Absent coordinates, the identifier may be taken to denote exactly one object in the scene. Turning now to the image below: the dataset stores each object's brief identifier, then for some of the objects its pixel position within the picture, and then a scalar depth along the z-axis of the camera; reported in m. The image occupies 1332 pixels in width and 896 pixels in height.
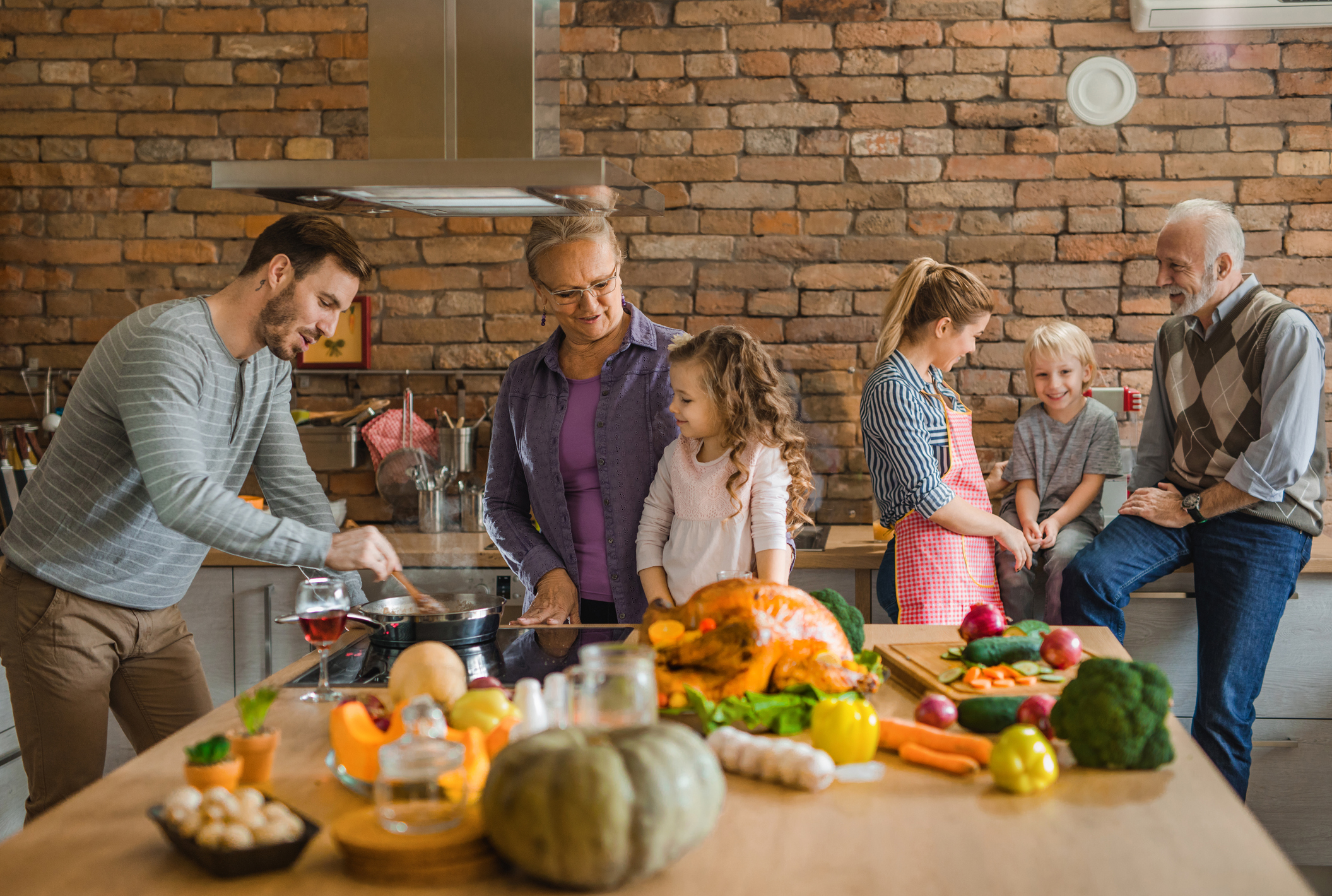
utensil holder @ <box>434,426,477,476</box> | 3.48
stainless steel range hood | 1.86
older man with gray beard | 2.60
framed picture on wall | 3.60
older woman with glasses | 2.27
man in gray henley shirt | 1.82
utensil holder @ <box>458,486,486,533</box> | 3.46
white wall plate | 3.35
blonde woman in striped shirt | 2.44
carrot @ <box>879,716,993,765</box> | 1.26
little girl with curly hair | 2.18
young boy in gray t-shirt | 2.93
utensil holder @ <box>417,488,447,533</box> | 3.44
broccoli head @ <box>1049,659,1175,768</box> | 1.21
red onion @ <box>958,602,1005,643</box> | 1.71
